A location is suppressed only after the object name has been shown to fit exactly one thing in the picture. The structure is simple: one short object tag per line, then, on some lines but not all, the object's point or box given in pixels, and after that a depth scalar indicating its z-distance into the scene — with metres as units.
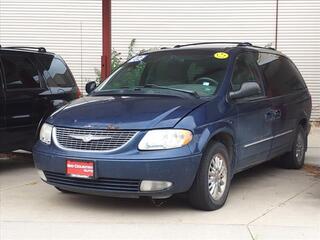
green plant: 14.91
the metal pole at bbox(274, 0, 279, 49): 14.74
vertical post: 9.62
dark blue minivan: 5.54
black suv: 7.95
